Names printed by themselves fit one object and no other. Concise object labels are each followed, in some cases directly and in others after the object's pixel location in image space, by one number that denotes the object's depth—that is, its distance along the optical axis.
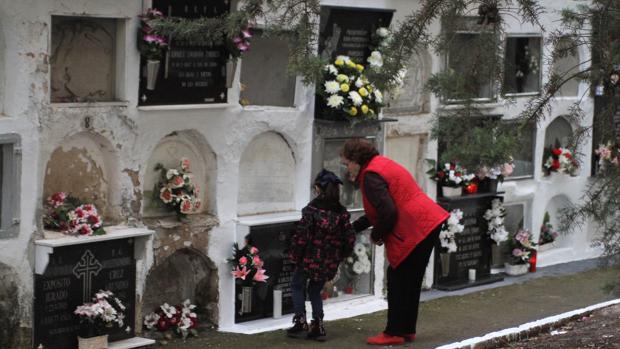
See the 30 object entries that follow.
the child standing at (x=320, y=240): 9.56
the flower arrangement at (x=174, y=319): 10.19
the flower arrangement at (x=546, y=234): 14.81
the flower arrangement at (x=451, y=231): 12.88
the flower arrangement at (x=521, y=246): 13.98
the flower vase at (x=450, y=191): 12.99
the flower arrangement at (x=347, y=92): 11.22
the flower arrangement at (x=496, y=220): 13.45
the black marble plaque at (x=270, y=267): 10.81
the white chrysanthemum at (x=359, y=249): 12.13
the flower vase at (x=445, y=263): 13.05
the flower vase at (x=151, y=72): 9.70
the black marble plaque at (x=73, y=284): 9.02
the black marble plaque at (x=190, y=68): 9.88
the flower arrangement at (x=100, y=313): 9.15
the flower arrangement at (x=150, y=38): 9.59
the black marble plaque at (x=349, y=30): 11.57
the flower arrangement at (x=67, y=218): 9.23
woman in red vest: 9.09
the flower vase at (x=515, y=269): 13.97
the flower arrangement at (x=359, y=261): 12.11
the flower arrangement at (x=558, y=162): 14.66
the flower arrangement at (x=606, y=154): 7.57
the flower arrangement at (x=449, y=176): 12.91
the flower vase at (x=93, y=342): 9.19
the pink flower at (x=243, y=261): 10.55
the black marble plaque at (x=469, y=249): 13.03
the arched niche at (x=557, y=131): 14.79
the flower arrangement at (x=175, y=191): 10.16
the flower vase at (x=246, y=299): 10.81
